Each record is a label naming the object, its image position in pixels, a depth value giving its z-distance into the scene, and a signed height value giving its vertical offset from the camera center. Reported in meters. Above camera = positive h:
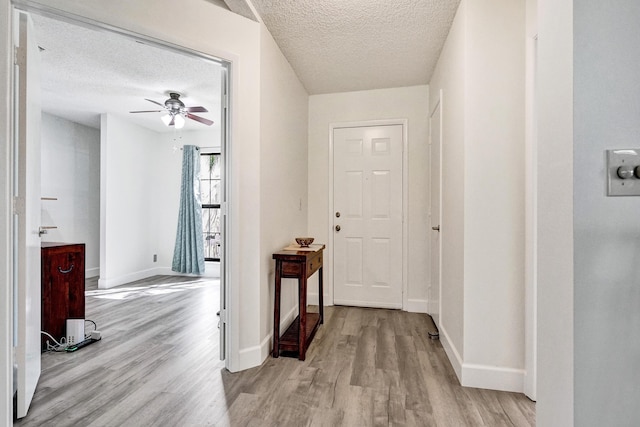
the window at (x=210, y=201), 5.56 +0.21
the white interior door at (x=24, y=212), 1.55 +0.00
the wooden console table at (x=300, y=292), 2.33 -0.60
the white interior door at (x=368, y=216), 3.47 -0.03
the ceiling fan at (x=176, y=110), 3.65 +1.22
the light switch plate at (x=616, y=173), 0.81 +0.11
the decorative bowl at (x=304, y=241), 2.65 -0.25
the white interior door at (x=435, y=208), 2.77 +0.04
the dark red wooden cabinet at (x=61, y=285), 2.47 -0.61
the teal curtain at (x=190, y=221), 5.22 -0.14
